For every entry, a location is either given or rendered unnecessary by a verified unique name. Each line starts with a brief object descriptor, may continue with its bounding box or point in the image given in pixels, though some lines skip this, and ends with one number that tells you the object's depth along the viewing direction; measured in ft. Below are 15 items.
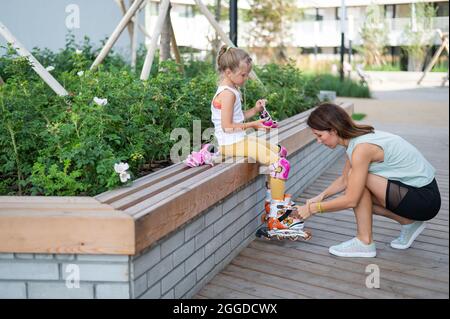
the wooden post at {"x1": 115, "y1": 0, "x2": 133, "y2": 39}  23.16
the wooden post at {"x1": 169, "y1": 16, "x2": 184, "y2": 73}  21.23
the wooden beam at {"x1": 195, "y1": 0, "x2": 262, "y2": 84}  18.74
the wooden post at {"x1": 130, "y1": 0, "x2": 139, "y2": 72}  21.86
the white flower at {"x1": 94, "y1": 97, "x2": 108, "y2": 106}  10.40
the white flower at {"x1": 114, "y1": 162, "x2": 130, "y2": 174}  9.18
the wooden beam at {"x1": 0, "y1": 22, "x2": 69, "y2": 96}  13.75
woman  10.41
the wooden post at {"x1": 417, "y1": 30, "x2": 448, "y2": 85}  64.95
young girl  11.55
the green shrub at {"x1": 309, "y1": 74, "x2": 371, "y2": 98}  51.42
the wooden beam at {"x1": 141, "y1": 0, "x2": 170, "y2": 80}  15.97
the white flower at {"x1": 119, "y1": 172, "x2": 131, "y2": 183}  9.25
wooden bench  7.52
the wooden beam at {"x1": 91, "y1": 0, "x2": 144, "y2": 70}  17.71
